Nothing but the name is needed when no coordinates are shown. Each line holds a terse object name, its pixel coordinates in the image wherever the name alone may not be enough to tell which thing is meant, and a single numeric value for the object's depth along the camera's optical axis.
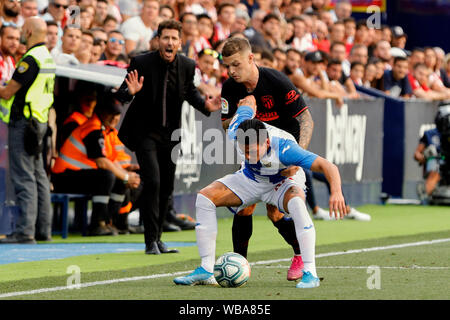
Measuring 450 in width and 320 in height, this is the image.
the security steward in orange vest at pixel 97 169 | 28.47
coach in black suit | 23.12
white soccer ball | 17.39
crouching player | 16.84
